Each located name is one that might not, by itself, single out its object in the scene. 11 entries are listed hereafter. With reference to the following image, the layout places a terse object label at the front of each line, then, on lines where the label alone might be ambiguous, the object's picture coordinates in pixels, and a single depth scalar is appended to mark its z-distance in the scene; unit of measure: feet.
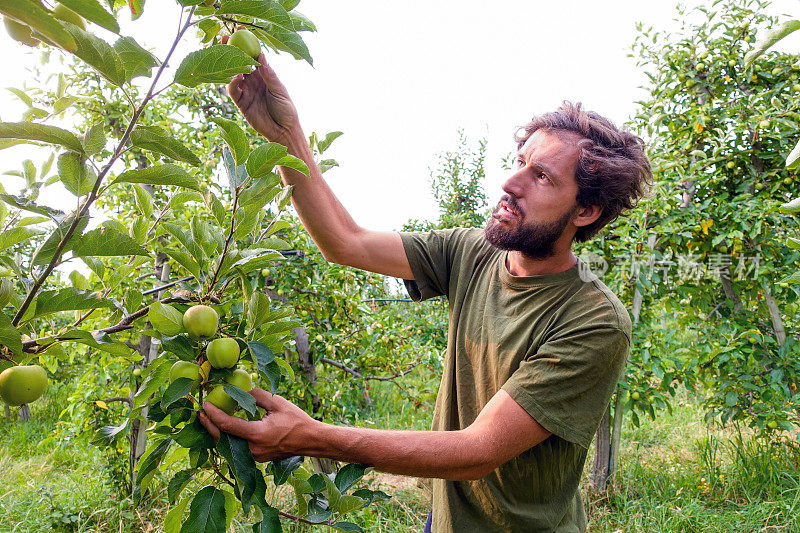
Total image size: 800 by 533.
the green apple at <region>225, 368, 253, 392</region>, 3.00
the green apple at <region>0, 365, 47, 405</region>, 2.52
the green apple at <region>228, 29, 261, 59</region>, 3.00
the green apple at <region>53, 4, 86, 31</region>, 2.31
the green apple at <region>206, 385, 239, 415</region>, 3.01
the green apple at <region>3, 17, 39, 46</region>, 2.43
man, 4.00
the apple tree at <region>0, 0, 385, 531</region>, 2.37
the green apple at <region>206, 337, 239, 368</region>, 2.87
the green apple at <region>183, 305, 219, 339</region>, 2.91
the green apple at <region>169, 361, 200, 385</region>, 2.86
